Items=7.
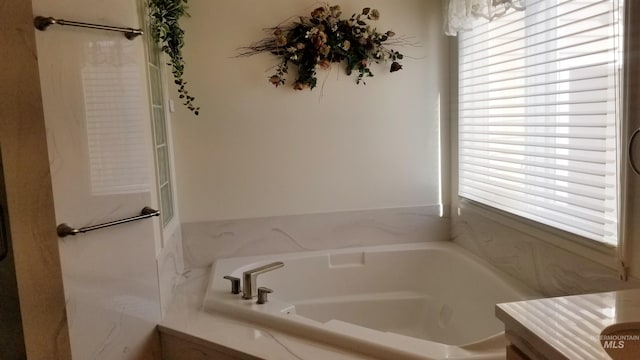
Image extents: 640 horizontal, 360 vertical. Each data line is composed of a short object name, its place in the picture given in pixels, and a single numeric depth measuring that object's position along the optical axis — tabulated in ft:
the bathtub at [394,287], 7.30
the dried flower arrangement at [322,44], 8.07
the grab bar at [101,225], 4.63
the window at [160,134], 6.90
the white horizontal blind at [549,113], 5.13
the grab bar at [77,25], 4.39
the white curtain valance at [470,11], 6.42
